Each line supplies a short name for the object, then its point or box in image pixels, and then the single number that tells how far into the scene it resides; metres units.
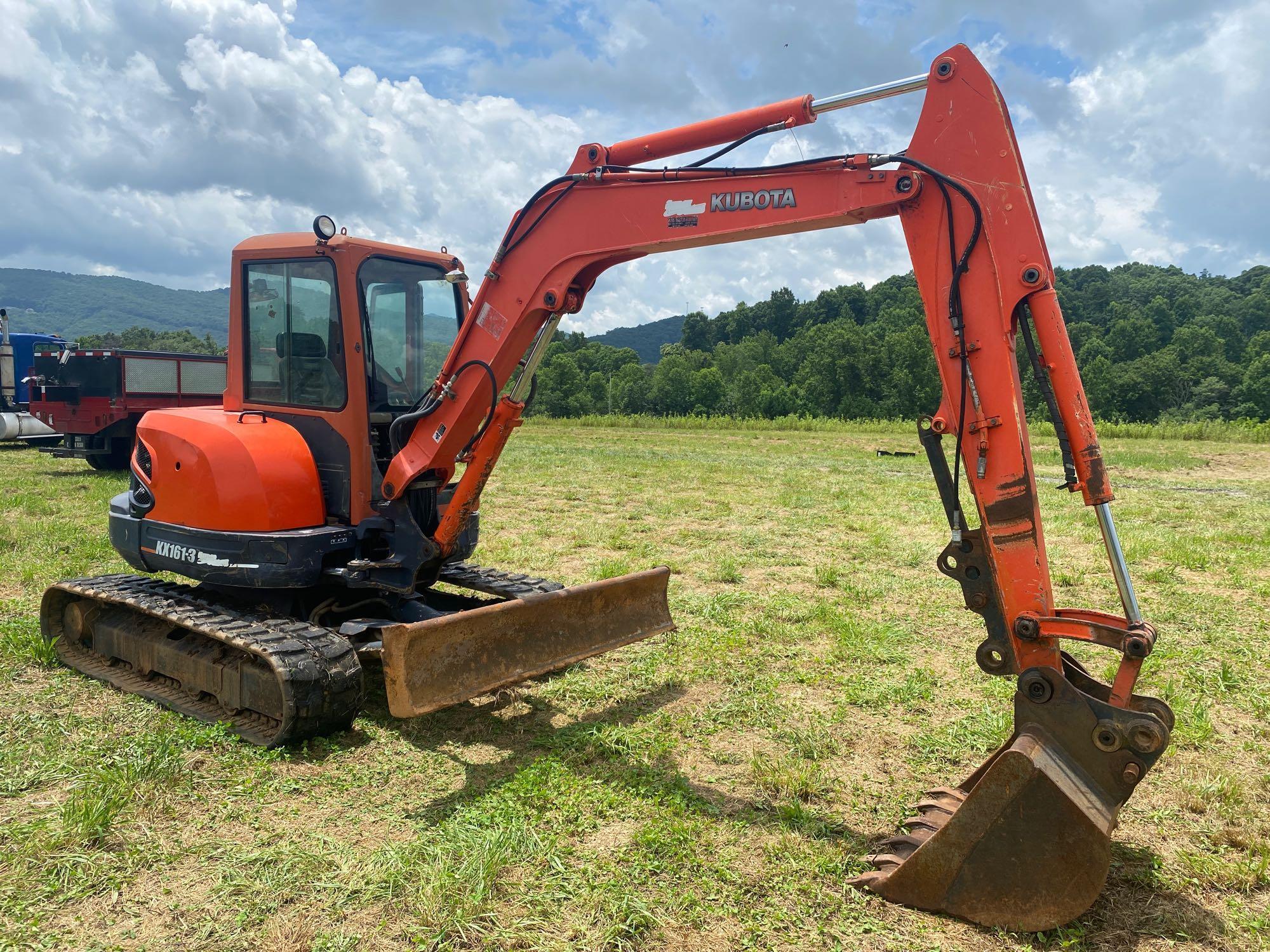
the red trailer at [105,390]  15.71
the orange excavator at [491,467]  3.41
